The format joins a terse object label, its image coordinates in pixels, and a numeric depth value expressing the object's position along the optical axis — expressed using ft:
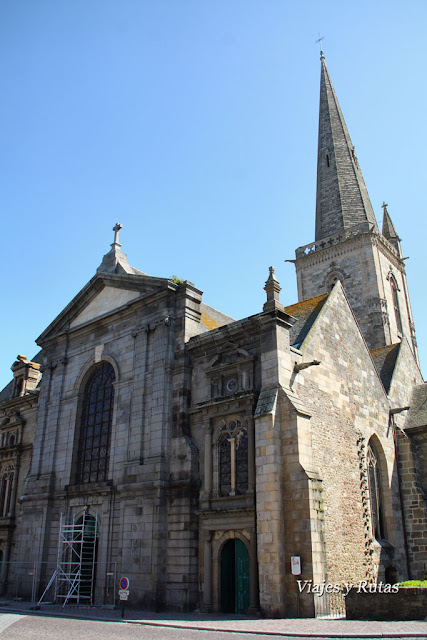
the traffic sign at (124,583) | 43.34
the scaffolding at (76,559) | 60.29
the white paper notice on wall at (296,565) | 42.80
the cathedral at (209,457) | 47.29
